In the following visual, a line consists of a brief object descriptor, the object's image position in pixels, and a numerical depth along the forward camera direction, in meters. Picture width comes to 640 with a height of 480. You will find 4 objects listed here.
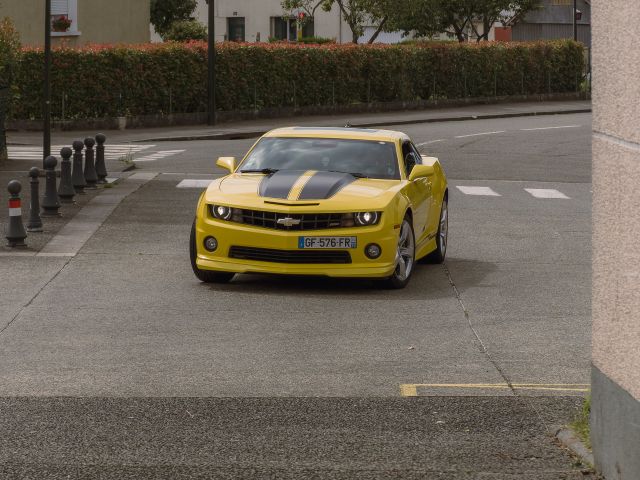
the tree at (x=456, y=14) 66.12
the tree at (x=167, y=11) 76.56
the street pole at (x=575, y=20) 67.99
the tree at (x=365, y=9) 60.41
